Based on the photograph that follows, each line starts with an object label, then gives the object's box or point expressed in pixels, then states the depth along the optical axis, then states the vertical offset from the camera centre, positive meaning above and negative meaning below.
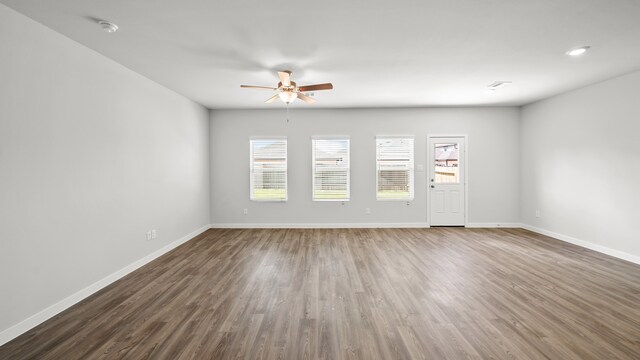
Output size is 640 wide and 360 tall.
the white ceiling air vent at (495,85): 4.20 +1.54
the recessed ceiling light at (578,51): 3.00 +1.49
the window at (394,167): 6.03 +0.24
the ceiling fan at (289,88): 3.39 +1.23
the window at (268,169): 6.05 +0.20
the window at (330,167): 6.03 +0.23
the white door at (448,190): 5.99 -0.30
